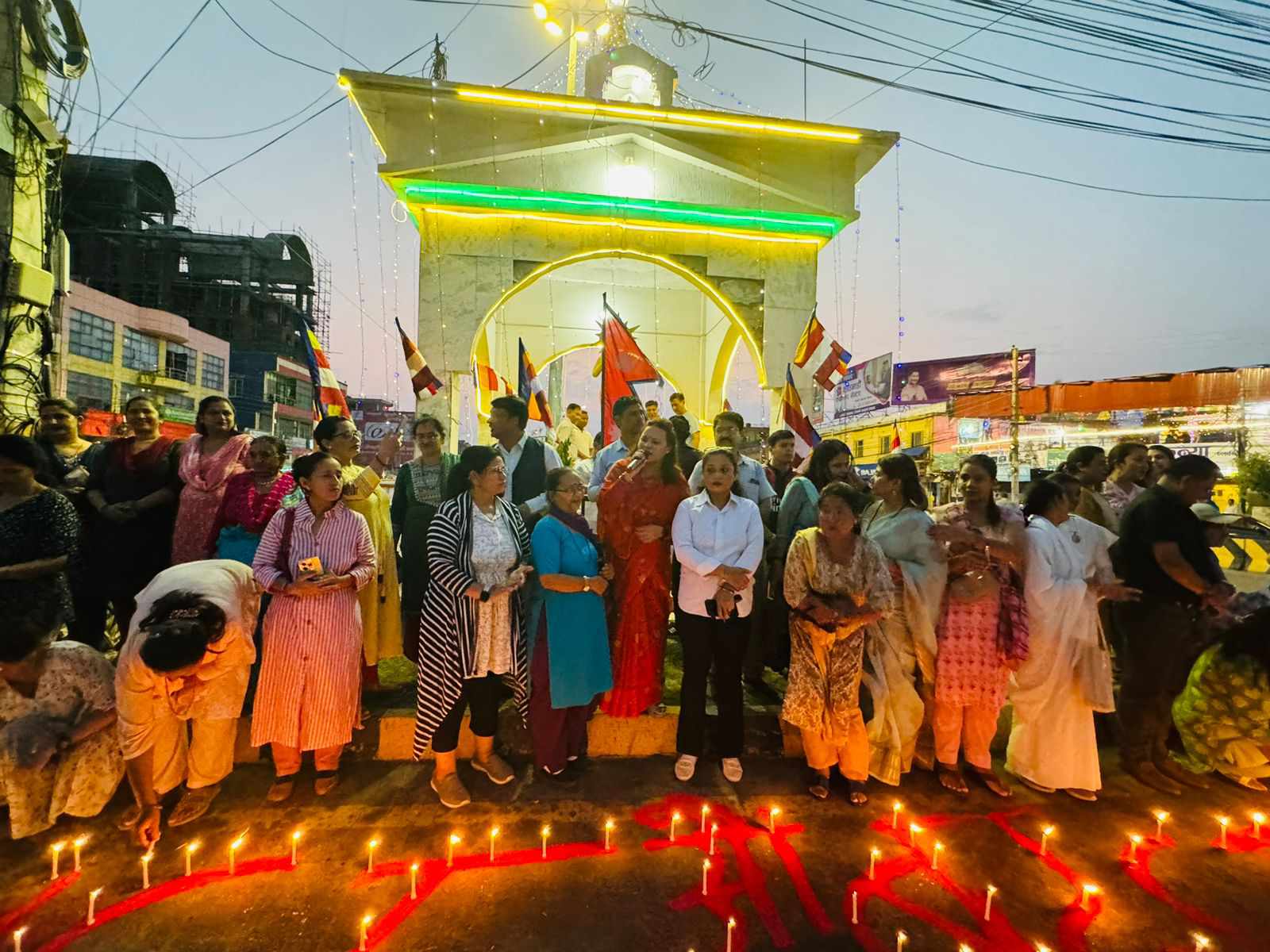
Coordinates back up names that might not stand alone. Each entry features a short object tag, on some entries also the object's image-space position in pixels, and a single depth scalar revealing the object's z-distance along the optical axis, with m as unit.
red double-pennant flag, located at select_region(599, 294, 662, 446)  5.79
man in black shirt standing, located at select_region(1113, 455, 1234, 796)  3.45
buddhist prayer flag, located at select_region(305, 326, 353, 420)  4.93
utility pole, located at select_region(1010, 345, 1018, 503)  16.61
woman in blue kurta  3.28
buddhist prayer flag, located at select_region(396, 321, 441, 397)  6.64
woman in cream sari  3.41
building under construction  37.16
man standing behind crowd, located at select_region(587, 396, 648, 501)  4.43
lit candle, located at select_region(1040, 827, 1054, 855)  2.92
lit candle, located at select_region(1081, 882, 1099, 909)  2.56
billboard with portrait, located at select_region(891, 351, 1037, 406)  26.41
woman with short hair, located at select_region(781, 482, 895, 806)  3.23
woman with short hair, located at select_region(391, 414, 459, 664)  4.06
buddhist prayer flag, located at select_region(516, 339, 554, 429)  8.03
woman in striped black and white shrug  3.21
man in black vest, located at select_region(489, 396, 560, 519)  4.11
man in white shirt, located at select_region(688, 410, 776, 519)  4.38
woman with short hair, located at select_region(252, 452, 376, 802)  3.15
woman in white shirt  3.35
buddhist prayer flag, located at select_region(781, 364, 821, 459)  6.25
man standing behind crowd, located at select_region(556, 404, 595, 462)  9.87
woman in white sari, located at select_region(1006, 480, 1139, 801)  3.45
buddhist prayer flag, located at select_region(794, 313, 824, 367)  8.03
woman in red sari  3.57
